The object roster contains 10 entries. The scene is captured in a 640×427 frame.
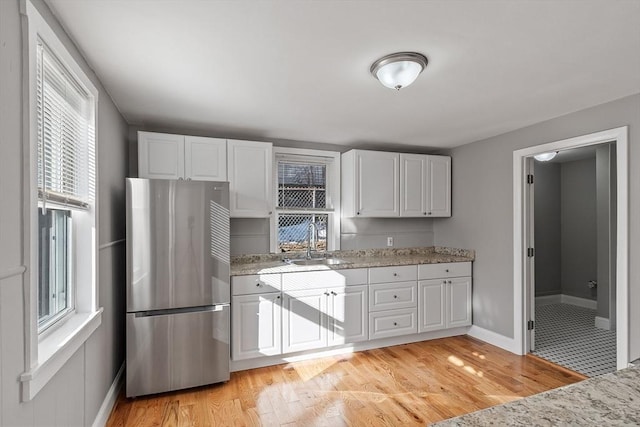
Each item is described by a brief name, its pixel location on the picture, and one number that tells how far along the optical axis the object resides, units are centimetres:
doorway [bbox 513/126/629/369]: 338
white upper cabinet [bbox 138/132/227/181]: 306
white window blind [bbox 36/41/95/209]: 142
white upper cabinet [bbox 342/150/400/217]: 388
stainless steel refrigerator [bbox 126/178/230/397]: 258
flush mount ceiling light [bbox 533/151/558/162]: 385
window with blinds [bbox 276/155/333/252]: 391
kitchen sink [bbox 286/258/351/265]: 359
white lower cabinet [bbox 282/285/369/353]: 319
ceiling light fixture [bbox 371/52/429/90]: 190
